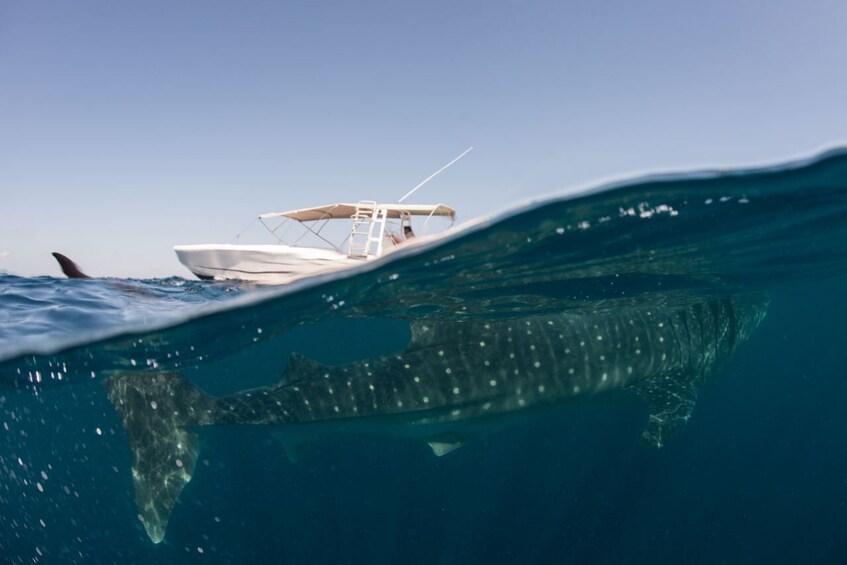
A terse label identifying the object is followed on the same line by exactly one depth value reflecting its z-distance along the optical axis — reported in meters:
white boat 14.40
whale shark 7.54
